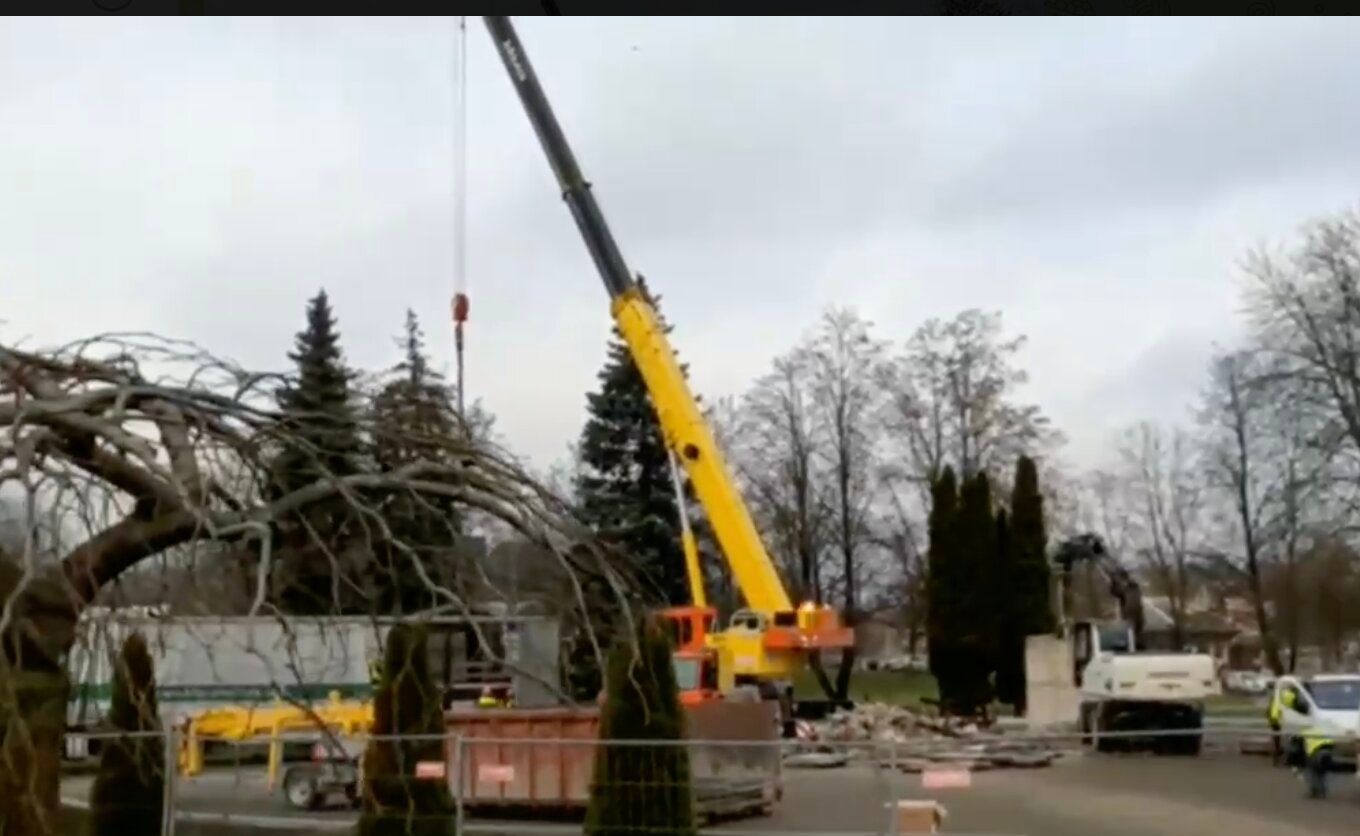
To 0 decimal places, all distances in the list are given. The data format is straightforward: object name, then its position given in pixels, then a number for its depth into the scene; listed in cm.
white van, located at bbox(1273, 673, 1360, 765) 2183
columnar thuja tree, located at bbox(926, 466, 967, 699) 3984
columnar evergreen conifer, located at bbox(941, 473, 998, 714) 3934
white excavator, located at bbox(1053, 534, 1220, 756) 2773
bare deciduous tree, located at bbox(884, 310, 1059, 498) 4616
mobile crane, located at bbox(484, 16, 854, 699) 2458
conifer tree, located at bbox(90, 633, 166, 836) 1316
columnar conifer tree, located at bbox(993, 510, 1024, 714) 3994
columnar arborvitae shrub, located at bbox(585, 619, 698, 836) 1246
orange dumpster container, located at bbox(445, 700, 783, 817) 1777
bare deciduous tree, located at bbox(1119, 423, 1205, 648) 5356
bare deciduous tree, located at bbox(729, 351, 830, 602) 4662
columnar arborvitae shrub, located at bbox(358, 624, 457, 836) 1210
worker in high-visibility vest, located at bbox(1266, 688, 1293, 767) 2338
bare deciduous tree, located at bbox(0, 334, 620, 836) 732
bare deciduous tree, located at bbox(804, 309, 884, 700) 4650
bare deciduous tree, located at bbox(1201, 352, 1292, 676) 4262
